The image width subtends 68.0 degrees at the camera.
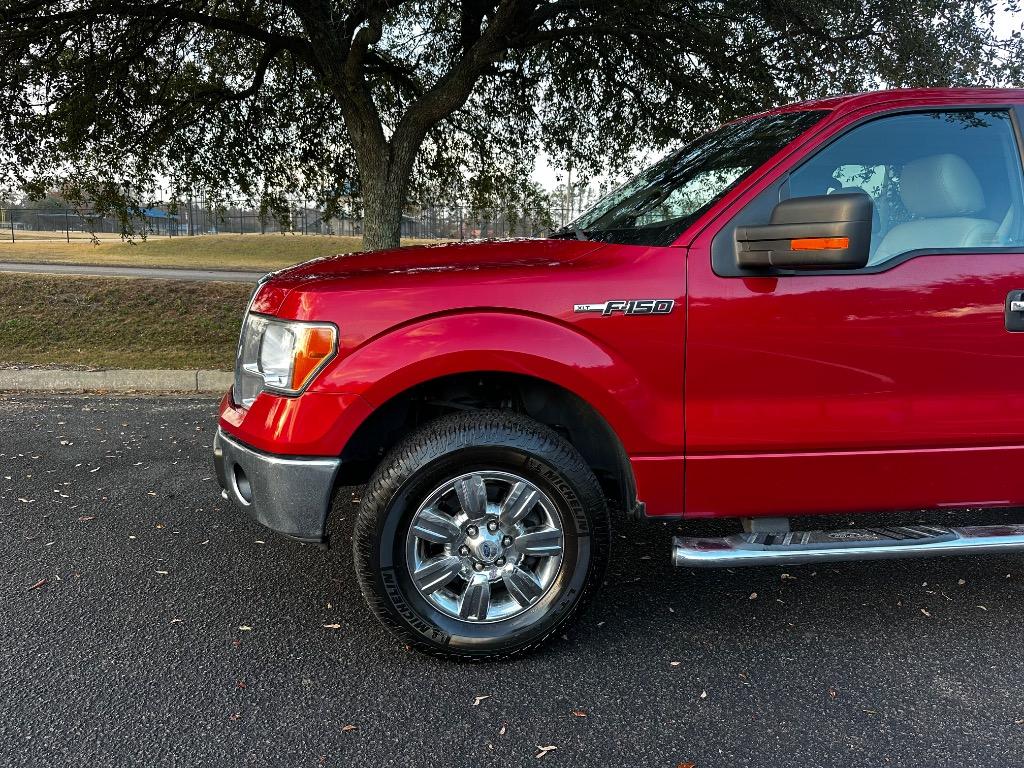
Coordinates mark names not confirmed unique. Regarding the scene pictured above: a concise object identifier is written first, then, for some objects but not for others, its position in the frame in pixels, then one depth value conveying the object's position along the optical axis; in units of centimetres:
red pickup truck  254
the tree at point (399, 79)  743
